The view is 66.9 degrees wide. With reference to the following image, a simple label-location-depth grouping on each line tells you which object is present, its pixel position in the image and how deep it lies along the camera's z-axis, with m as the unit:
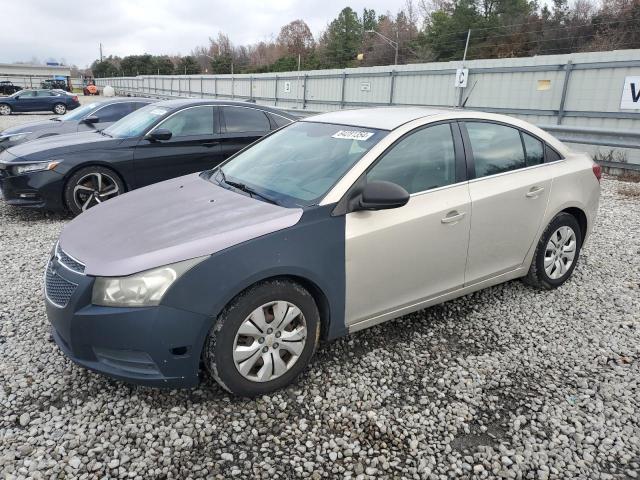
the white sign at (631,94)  10.91
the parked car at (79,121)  9.22
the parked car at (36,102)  27.09
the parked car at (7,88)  40.59
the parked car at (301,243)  2.54
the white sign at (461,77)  15.09
